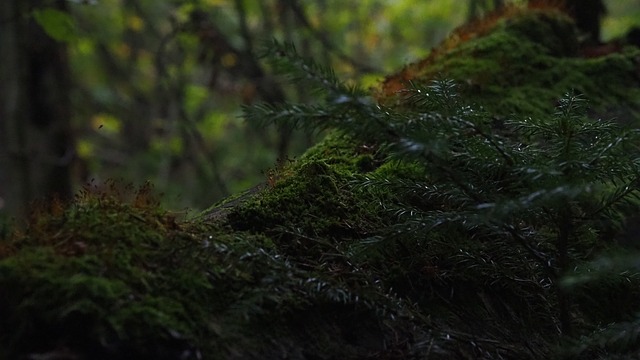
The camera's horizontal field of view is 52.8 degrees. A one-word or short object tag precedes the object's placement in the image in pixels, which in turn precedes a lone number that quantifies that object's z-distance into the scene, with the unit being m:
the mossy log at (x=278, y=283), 1.37
